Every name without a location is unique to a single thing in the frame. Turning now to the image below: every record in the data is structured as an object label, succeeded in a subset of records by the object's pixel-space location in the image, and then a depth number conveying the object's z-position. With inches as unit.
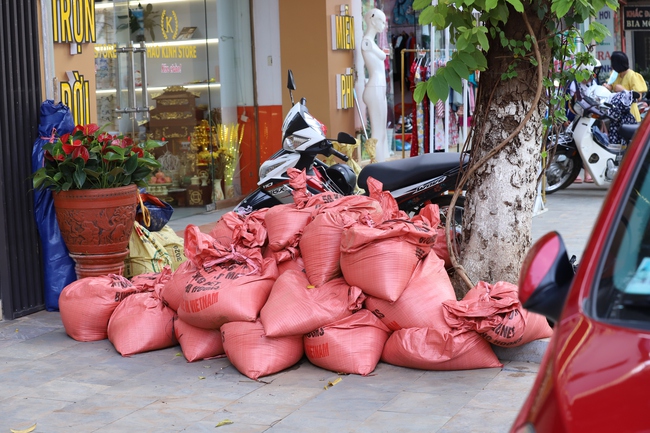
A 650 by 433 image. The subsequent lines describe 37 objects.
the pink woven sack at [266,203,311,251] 207.0
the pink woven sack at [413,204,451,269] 205.3
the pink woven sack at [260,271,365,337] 186.1
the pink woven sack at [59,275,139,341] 218.4
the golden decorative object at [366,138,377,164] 435.2
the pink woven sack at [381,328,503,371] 183.5
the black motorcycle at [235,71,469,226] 266.5
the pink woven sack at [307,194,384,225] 204.5
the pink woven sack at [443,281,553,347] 182.1
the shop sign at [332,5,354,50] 441.4
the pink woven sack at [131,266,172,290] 224.1
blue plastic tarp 241.8
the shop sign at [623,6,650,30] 800.9
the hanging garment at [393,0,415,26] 573.3
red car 72.7
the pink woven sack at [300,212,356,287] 196.7
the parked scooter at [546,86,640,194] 447.8
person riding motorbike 499.8
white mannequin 445.1
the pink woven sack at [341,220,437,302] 187.8
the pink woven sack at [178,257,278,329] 191.8
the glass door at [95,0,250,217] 354.9
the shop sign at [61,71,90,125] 258.2
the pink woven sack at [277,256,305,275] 203.9
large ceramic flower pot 233.3
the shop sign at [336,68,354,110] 443.9
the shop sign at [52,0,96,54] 254.7
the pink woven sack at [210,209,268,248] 211.6
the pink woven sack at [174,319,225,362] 200.7
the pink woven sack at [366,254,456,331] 186.1
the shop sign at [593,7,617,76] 767.7
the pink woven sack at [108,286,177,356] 207.2
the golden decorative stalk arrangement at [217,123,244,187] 419.8
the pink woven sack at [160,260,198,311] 205.8
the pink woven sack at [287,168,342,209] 215.9
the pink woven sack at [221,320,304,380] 186.7
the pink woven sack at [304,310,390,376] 186.9
